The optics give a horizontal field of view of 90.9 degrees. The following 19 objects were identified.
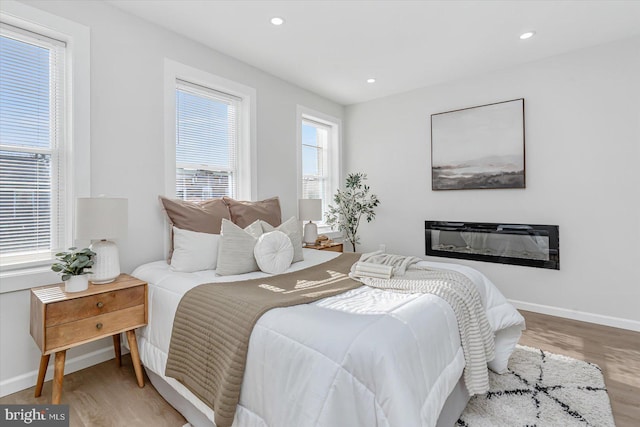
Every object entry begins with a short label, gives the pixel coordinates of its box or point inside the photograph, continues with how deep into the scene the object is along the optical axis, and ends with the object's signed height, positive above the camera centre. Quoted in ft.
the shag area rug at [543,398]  5.62 -3.66
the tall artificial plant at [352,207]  14.96 +0.36
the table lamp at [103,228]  6.28 -0.25
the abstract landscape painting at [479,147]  11.48 +2.59
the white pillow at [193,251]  7.45 -0.87
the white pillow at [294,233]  8.75 -0.52
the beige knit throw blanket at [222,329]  4.36 -1.79
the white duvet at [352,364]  3.54 -1.85
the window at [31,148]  6.73 +1.51
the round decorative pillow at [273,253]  7.53 -0.92
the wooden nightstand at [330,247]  12.26 -1.29
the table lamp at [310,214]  12.37 +0.02
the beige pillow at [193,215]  8.27 +0.00
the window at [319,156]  14.33 +2.81
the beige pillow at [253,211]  9.47 +0.12
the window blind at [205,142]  9.71 +2.41
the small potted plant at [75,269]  6.03 -1.03
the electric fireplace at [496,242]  10.91 -1.09
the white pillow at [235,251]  7.31 -0.86
